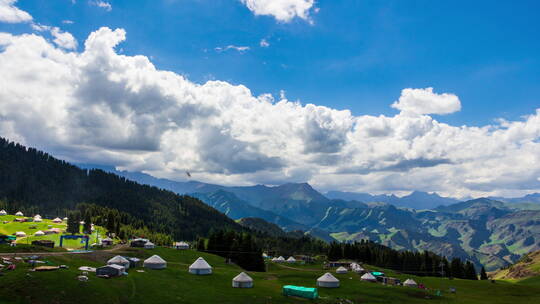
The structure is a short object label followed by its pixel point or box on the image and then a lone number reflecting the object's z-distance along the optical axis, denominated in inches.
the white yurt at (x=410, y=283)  4777.1
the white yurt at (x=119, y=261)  3757.4
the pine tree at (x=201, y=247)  7086.6
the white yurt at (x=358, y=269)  5856.3
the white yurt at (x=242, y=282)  3765.3
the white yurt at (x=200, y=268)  4180.6
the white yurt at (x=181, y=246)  6555.1
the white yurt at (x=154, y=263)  4109.3
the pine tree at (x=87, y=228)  7474.4
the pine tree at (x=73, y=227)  7209.2
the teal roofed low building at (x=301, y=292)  3435.0
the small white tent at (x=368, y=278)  4931.1
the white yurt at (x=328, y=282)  4245.6
